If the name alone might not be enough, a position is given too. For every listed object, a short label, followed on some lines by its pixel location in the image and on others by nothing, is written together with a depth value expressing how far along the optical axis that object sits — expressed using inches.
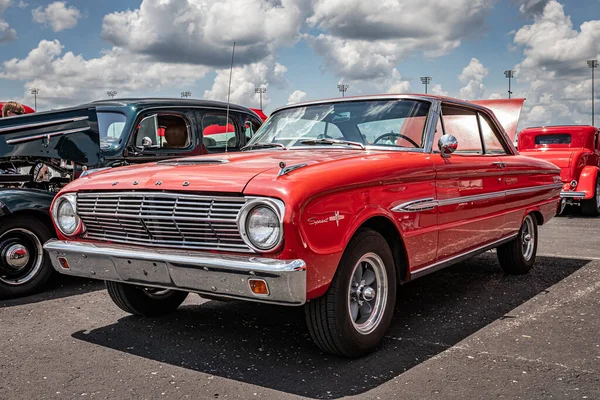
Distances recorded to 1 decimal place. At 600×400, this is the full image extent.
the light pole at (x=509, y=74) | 2903.5
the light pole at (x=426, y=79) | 2919.8
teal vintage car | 211.5
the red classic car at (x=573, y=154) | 461.4
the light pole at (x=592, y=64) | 2682.1
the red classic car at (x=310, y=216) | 125.4
